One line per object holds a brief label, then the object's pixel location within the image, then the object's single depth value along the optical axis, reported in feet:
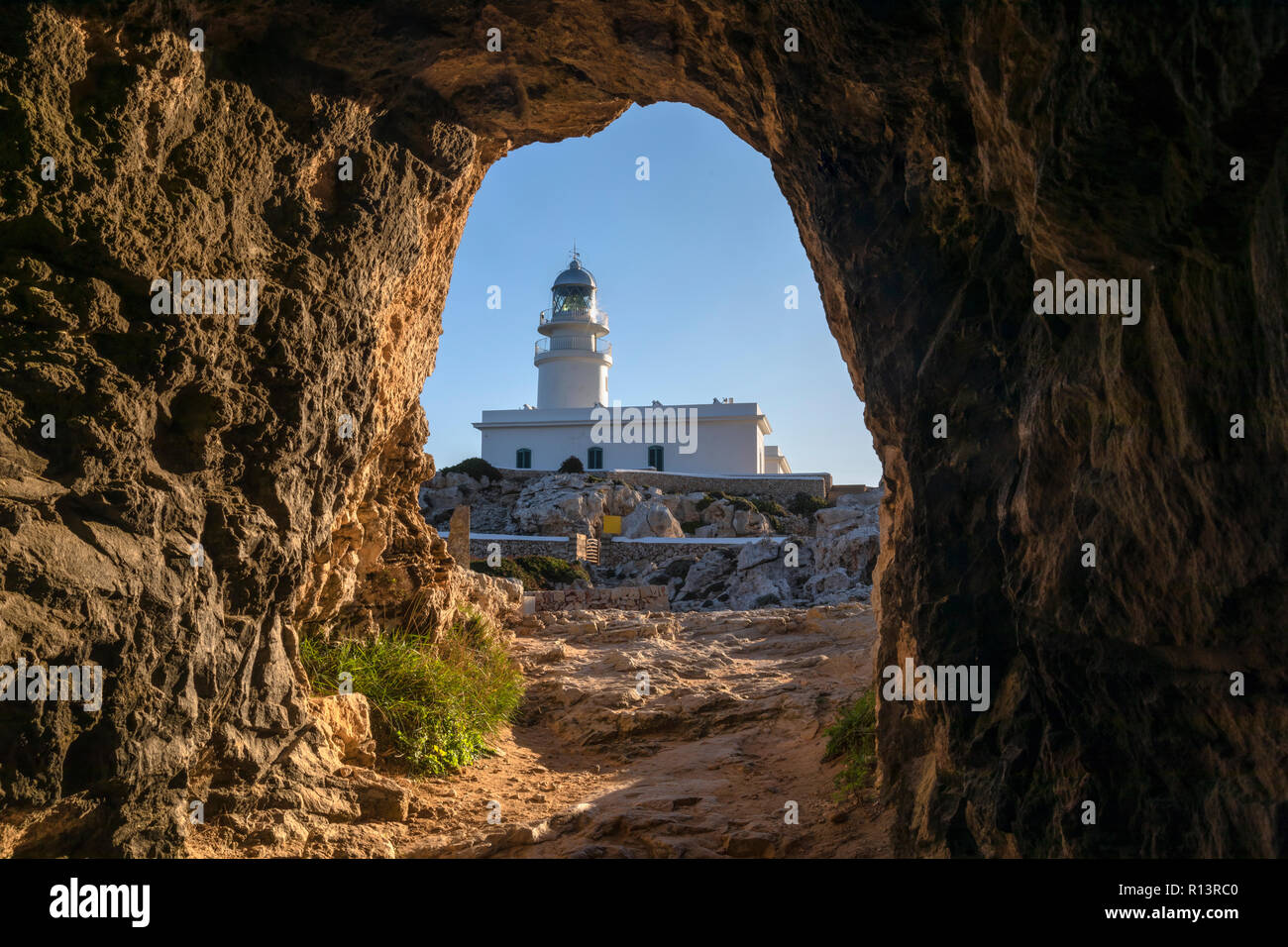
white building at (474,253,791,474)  132.87
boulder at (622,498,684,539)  97.40
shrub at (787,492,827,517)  114.73
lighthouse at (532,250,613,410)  144.46
